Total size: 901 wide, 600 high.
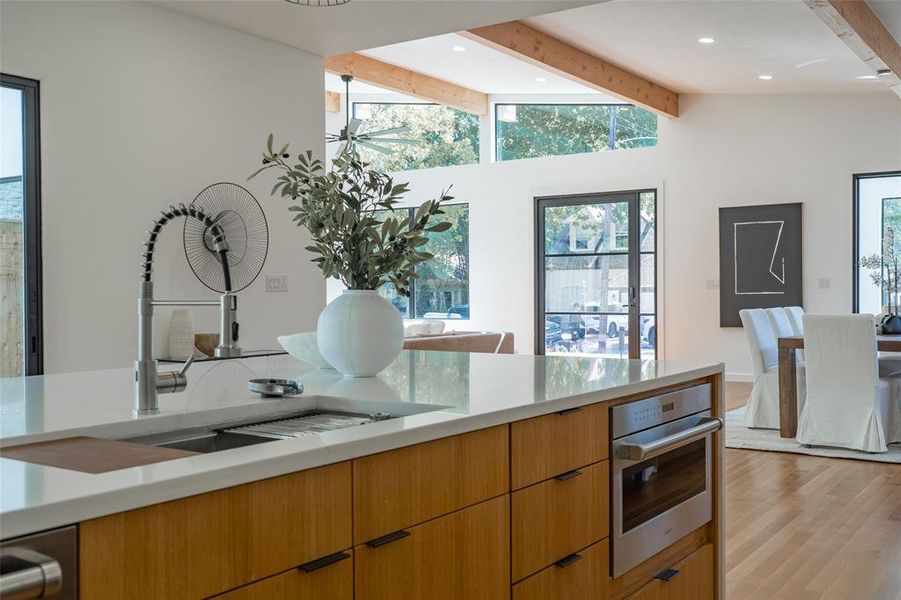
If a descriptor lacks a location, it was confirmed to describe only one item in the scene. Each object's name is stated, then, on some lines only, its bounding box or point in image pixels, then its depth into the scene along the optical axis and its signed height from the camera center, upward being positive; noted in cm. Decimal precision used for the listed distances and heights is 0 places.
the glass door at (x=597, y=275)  977 +21
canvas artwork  882 +36
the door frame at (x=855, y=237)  848 +55
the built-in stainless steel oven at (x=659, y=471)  201 -46
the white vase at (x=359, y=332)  209 -10
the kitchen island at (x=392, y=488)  101 -29
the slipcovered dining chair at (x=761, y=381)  609 -64
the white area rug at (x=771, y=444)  520 -99
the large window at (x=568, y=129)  991 +198
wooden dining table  559 -62
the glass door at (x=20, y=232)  410 +30
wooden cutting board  119 -24
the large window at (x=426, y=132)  1112 +213
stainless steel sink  159 -27
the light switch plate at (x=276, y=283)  538 +7
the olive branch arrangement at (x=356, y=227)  204 +16
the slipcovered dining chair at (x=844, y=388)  525 -60
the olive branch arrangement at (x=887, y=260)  800 +30
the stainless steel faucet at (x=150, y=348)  158 -11
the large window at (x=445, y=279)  1103 +19
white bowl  232 -15
